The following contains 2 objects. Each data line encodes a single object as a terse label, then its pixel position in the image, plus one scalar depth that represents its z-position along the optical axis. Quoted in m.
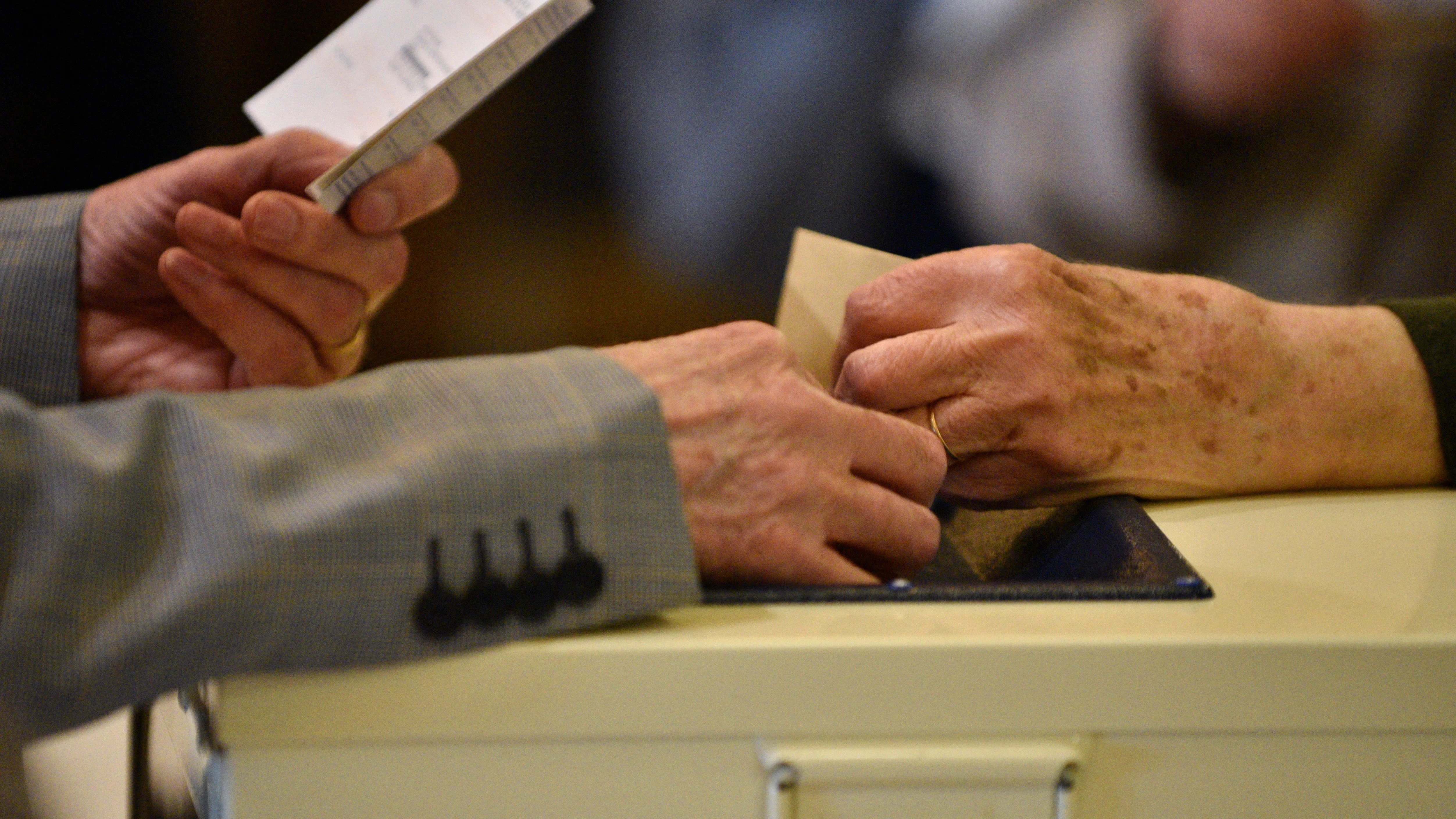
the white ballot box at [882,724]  2.44
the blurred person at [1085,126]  6.06
